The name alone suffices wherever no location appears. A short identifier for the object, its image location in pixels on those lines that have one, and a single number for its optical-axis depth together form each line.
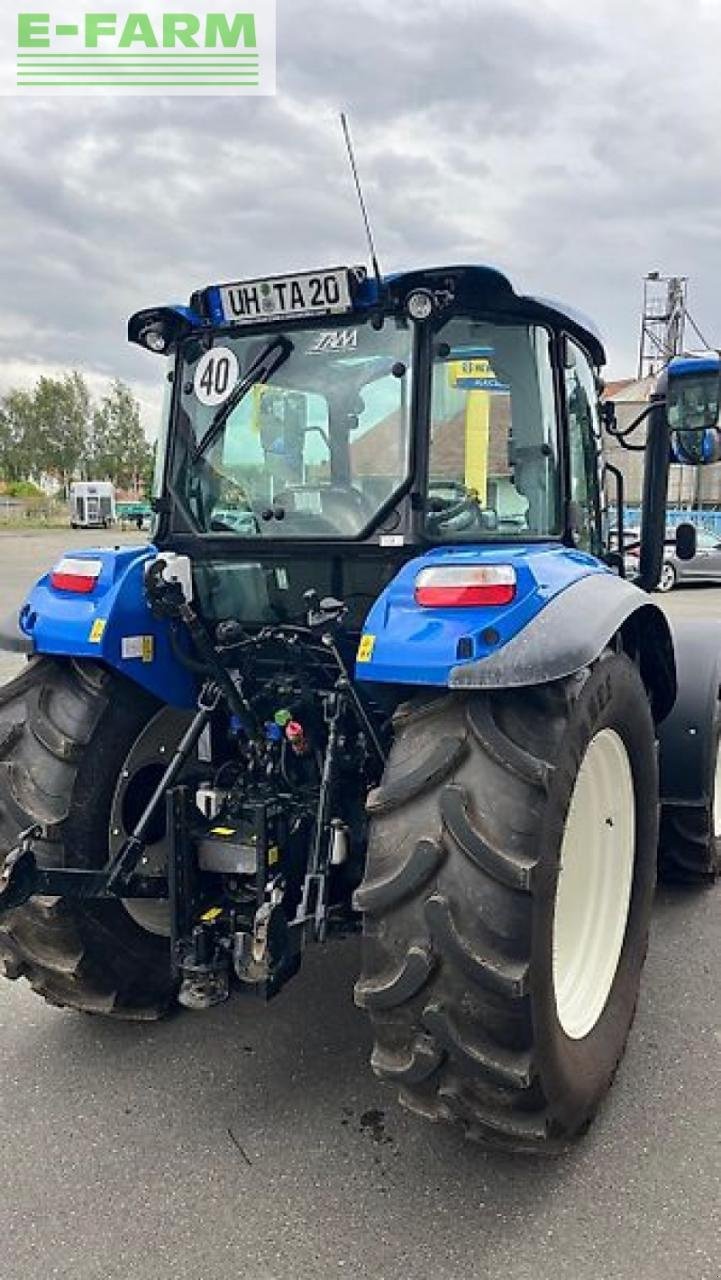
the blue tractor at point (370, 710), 2.21
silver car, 19.02
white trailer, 47.97
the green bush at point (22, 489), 62.38
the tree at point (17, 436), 60.62
